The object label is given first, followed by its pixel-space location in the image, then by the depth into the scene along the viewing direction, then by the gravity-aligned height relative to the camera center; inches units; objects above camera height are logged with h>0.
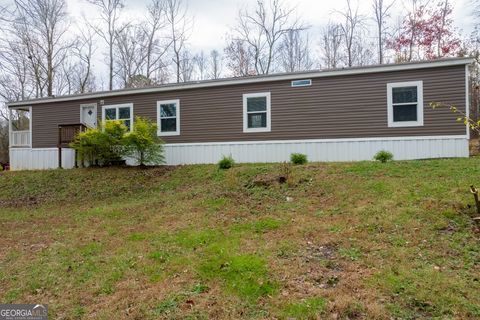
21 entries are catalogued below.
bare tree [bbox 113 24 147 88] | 1006.4 +336.8
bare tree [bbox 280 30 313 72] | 968.3 +322.6
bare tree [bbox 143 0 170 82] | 1005.2 +375.9
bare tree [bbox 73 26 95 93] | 981.2 +308.3
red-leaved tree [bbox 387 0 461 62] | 738.8 +297.4
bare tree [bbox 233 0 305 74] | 931.3 +379.2
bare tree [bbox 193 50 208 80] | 1043.9 +306.6
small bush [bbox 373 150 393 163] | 372.4 +7.1
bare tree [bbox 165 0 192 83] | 985.5 +371.3
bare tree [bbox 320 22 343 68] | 916.6 +331.9
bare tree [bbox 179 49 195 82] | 1015.6 +302.4
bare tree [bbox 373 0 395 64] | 860.0 +366.9
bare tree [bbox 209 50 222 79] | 1042.7 +313.3
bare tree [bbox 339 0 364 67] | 893.8 +371.5
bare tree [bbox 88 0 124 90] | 986.7 +422.0
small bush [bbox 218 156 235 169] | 408.8 -1.0
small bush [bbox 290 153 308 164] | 395.5 +4.5
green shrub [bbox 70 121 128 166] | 464.4 +30.0
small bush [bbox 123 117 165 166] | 450.3 +28.0
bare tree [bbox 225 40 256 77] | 956.6 +307.5
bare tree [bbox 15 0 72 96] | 667.6 +299.9
